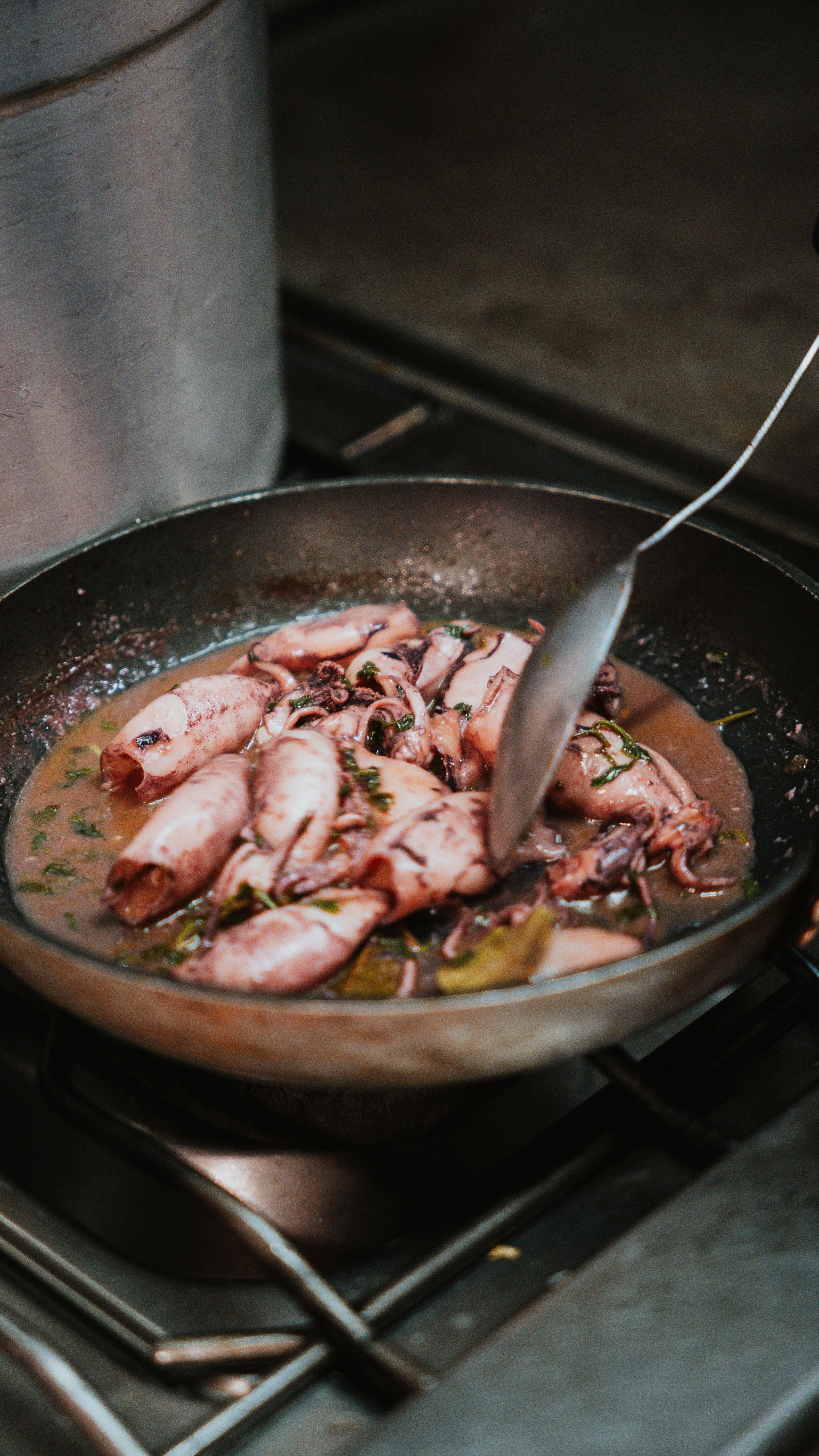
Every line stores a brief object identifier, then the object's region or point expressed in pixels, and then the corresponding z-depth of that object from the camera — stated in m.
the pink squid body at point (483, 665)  0.86
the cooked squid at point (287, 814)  0.79
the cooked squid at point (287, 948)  0.75
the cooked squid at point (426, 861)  0.78
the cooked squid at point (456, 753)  0.84
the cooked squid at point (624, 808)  0.80
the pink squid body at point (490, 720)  0.83
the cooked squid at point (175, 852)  0.79
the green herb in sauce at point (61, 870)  0.82
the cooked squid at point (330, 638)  0.89
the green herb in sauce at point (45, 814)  0.84
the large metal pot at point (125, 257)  0.81
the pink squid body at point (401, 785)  0.81
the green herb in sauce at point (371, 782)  0.81
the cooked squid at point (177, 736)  0.84
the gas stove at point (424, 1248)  0.70
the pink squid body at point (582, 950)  0.75
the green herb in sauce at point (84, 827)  0.83
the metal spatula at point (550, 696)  0.77
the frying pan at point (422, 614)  0.72
